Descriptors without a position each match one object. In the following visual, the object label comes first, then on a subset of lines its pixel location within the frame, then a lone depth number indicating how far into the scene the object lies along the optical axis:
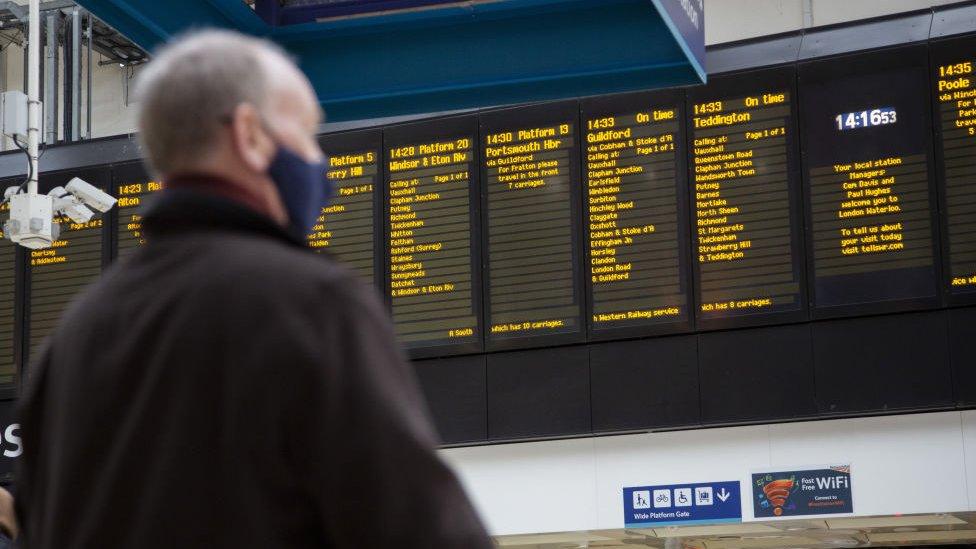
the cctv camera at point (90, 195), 18.31
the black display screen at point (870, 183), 16.58
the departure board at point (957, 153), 16.39
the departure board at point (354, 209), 19.00
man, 2.27
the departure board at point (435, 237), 18.30
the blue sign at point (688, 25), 8.63
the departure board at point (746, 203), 17.06
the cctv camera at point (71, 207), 18.20
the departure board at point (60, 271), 20.28
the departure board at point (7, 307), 20.22
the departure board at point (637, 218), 17.50
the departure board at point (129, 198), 20.20
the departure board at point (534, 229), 17.92
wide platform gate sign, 17.41
